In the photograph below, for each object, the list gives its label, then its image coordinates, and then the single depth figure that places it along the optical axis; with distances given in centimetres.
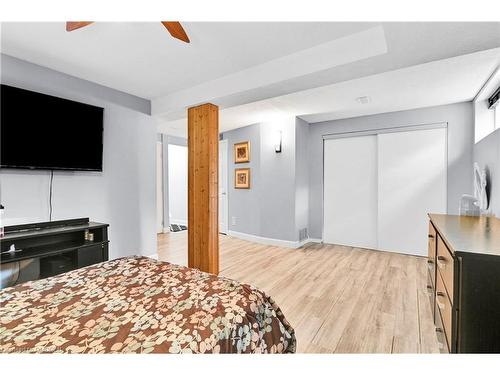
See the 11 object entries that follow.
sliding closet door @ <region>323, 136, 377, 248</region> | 413
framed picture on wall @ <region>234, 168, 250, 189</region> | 488
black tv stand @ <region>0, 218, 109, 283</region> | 213
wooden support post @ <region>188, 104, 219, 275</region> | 294
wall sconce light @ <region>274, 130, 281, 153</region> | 437
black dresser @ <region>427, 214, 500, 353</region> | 108
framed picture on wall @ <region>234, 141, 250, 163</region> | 487
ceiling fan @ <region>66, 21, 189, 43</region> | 153
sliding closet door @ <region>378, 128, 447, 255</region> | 357
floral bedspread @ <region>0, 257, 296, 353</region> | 87
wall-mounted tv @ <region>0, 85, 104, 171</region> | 218
